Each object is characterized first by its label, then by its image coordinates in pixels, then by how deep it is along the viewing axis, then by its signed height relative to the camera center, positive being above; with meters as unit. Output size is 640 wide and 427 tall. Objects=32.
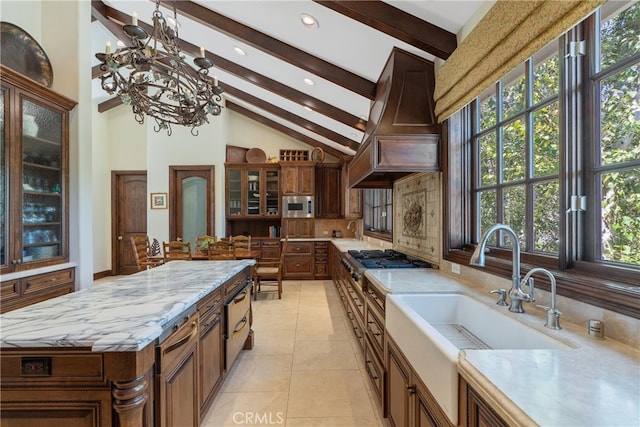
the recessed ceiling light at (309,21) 2.44 +1.73
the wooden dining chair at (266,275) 4.43 -0.97
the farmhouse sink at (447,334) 0.93 -0.55
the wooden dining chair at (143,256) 4.11 -0.63
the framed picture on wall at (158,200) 5.70 +0.29
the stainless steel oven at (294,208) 5.84 +0.13
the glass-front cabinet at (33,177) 2.21 +0.33
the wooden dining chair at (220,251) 3.95 -0.52
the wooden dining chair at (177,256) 4.02 -0.60
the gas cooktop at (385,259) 2.46 -0.46
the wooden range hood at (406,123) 2.20 +0.74
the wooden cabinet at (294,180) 5.86 +0.72
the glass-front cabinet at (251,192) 5.94 +0.48
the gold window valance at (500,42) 1.09 +0.84
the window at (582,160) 1.08 +0.25
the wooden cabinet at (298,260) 5.71 -0.94
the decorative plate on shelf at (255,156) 6.11 +1.28
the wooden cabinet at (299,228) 5.89 -0.29
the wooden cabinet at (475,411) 0.72 -0.55
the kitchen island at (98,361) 0.98 -0.54
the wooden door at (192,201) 5.76 +0.29
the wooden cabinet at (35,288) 2.11 -0.62
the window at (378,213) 4.25 +0.02
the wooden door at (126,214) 6.07 +0.02
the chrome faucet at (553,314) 1.08 -0.39
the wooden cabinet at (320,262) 5.74 -0.99
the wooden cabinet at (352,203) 5.80 +0.23
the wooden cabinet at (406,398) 1.05 -0.82
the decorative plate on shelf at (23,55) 2.37 +1.44
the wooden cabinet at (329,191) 6.04 +0.50
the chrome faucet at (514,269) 1.17 -0.25
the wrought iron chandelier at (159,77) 1.99 +1.14
